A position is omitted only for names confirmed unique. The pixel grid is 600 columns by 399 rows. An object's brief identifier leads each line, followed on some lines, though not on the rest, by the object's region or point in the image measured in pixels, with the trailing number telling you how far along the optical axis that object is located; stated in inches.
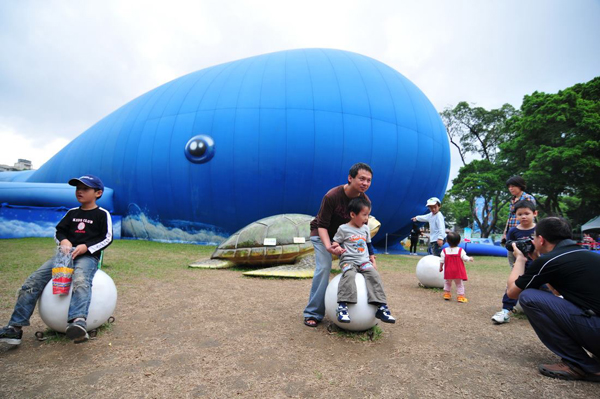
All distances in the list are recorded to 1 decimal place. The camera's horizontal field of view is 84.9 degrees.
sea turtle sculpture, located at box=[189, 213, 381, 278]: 310.8
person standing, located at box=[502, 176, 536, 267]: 181.5
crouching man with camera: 96.3
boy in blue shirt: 160.9
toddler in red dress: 209.3
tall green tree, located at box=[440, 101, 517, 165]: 1078.4
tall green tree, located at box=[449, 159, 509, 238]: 868.6
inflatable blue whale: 470.3
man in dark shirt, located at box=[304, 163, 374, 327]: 144.7
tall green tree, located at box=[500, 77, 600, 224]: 682.2
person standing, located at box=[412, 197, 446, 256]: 283.0
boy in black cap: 113.3
